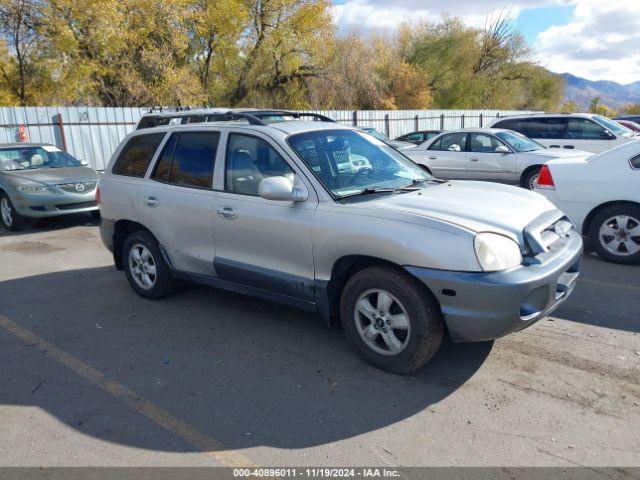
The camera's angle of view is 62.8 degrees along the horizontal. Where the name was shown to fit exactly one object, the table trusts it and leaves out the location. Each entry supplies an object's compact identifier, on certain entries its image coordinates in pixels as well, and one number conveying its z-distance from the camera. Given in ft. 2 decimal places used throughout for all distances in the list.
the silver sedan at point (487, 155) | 35.42
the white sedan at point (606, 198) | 20.01
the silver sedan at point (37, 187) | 30.37
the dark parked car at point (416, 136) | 62.90
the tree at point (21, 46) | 55.77
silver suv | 10.98
